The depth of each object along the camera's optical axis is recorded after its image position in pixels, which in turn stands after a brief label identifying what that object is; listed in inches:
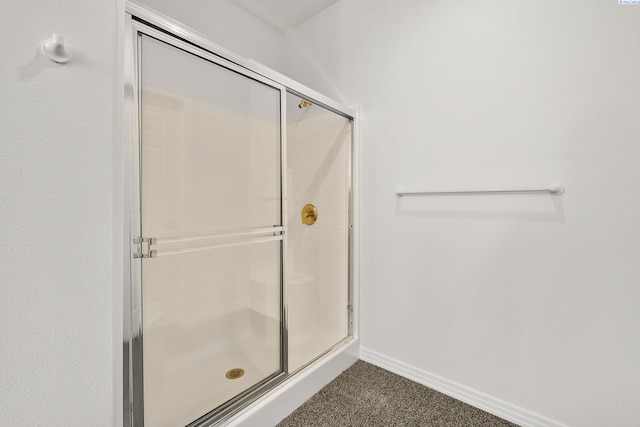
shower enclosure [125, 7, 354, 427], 38.5
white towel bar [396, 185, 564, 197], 49.2
